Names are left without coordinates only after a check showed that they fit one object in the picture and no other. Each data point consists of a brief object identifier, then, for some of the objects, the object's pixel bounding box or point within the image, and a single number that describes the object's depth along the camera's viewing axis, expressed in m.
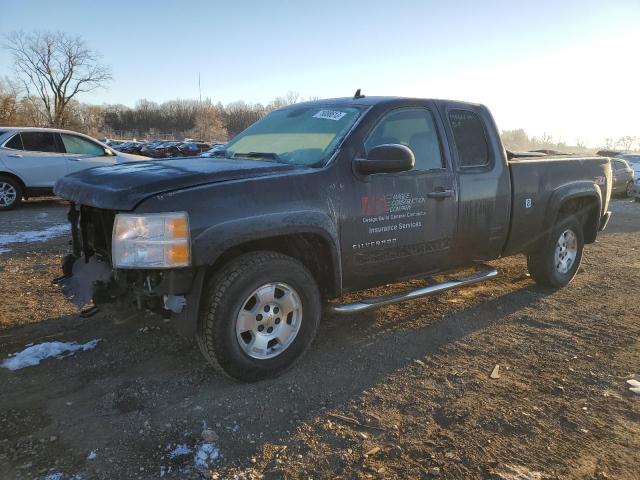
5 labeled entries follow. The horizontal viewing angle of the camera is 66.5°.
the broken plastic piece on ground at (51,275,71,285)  3.61
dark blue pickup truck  2.92
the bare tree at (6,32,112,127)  68.69
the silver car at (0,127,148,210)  10.47
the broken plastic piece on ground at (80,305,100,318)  3.30
